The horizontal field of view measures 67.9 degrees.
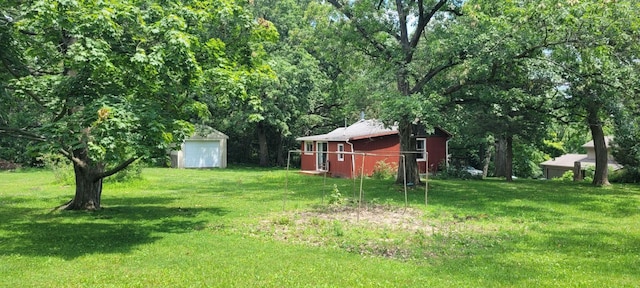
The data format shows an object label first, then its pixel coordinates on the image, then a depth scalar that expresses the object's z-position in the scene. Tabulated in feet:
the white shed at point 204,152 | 116.67
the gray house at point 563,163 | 148.05
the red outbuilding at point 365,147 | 87.30
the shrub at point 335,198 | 42.65
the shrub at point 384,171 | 81.66
